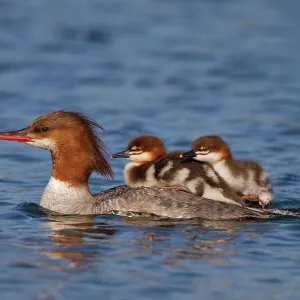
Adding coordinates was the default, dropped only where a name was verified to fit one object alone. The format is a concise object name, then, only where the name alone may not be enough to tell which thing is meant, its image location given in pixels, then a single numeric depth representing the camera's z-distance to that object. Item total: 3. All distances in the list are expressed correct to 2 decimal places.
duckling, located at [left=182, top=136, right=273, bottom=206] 20.37
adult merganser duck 18.86
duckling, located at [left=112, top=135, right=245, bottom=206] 19.69
